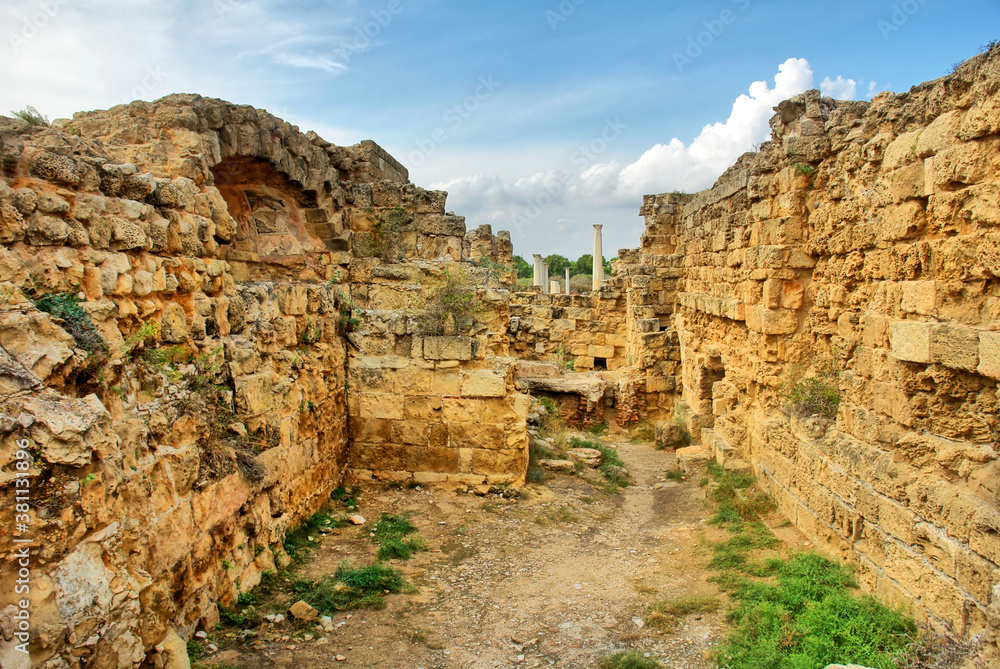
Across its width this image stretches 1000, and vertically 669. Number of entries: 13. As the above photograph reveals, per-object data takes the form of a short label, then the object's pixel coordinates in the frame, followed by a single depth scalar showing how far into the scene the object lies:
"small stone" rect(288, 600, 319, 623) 4.05
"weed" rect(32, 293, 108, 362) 3.10
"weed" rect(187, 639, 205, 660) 3.49
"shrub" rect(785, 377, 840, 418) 5.63
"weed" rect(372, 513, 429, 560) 5.23
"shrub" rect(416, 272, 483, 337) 6.72
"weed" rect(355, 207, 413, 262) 7.81
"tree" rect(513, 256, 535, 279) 51.41
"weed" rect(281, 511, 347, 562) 5.07
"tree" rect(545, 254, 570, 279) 53.03
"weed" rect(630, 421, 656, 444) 10.42
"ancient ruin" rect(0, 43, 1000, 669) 2.97
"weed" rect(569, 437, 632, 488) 7.72
